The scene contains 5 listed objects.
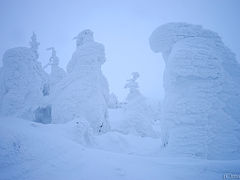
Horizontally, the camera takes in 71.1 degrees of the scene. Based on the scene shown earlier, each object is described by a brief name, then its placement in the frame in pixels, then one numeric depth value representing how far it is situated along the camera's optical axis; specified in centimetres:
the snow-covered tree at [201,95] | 739
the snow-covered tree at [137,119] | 1944
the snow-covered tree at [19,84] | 1468
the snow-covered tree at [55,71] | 2785
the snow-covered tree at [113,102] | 3632
